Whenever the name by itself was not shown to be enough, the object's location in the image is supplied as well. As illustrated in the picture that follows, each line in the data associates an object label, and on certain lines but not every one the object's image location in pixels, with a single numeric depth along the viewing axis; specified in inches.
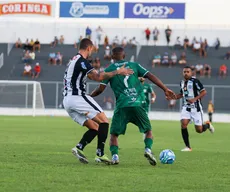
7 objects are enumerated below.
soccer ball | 533.3
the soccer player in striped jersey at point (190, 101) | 743.7
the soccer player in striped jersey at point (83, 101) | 521.0
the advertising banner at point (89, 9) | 2881.4
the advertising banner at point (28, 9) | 2947.8
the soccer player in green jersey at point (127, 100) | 526.0
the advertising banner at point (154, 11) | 2849.4
